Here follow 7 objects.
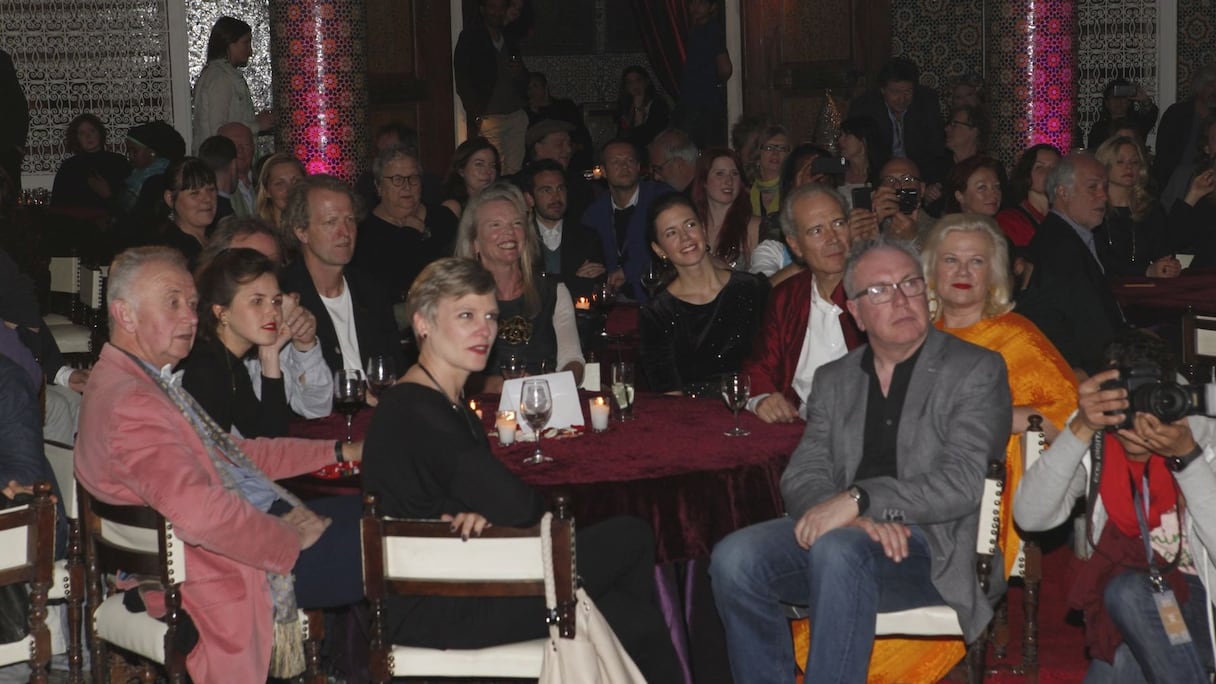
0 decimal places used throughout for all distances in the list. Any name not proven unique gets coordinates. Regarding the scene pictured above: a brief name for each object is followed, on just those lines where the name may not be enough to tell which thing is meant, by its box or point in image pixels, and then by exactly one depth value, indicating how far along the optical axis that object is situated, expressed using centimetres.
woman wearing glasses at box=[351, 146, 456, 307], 686
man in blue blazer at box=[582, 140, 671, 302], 779
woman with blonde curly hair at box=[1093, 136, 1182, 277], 709
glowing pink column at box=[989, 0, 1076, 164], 933
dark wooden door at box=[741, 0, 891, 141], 1084
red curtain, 1389
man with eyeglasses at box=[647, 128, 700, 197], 847
